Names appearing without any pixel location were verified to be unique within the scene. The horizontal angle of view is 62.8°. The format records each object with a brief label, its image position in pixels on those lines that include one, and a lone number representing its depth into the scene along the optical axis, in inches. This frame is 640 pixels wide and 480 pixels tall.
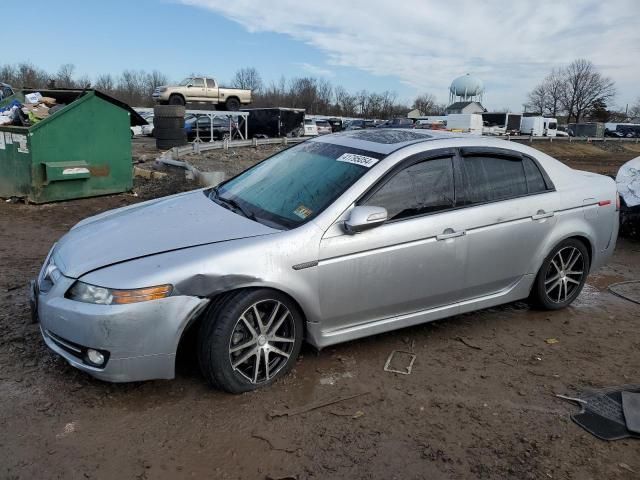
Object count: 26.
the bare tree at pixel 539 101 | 4033.0
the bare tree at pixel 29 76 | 2108.0
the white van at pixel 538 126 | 2225.6
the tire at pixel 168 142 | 761.6
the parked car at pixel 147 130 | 1179.9
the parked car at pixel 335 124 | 1723.2
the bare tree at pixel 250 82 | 3874.8
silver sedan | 114.3
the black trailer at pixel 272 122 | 1242.0
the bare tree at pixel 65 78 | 2518.0
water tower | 3253.0
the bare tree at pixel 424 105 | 4276.6
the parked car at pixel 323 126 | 1519.2
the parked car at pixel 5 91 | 428.4
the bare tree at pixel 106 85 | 2984.7
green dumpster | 323.3
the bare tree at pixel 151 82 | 3430.4
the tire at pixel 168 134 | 757.5
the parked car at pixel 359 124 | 1779.8
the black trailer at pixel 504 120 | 2177.7
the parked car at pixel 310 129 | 1369.3
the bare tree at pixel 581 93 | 3772.1
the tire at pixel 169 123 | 746.8
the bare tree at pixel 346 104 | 3789.9
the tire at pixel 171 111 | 738.2
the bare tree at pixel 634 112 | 4394.7
